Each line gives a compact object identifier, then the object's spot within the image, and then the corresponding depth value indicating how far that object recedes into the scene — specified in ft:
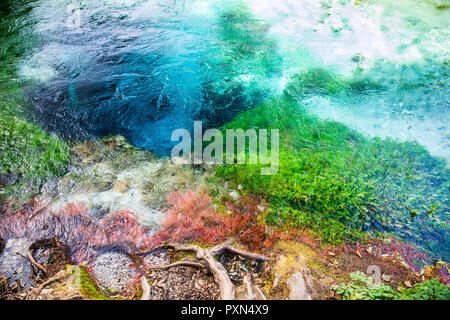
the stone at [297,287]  12.03
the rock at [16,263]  13.61
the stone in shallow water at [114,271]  13.51
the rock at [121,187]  18.54
